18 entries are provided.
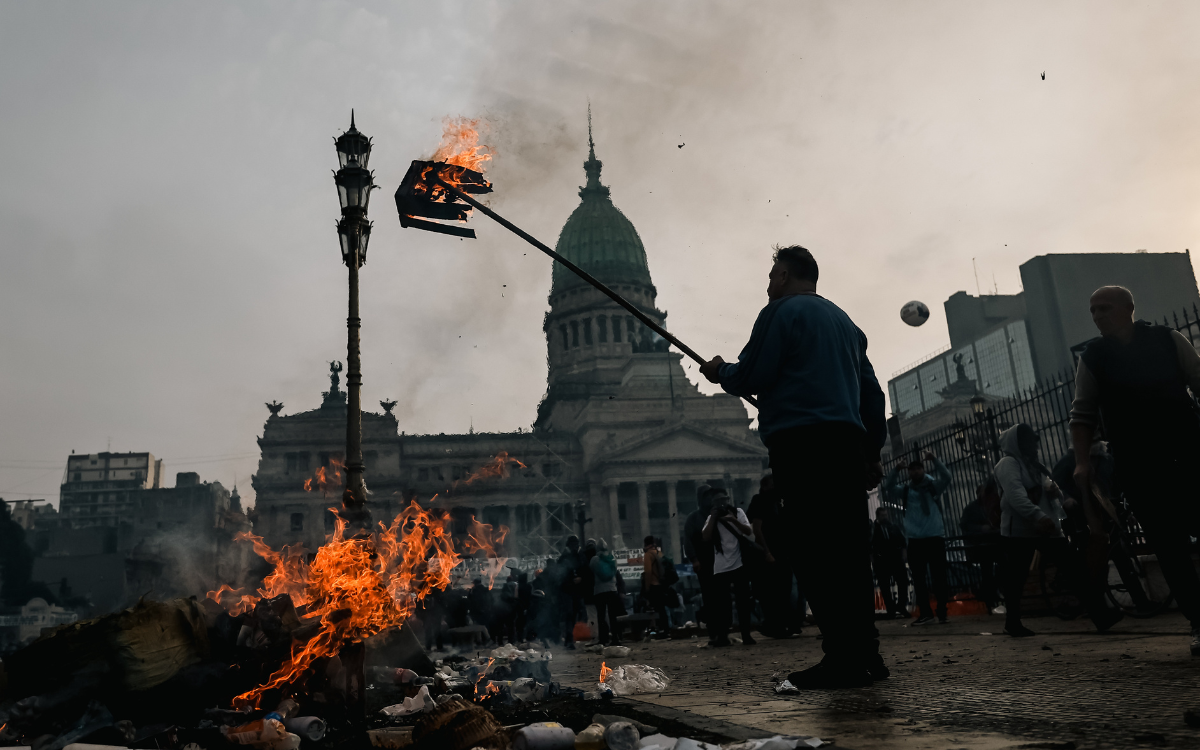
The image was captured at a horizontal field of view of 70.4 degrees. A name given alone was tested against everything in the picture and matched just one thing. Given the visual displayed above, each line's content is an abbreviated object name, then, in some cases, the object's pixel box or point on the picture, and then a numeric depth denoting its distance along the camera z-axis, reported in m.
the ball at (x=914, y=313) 24.98
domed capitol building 59.34
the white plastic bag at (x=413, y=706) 4.46
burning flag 6.17
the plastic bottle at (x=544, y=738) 3.10
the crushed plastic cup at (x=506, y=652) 6.00
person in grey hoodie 6.82
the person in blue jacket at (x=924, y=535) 9.84
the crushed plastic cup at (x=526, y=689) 4.85
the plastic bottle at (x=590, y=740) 3.01
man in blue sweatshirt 3.92
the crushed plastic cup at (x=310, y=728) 4.09
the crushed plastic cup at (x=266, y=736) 3.84
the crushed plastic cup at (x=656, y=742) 2.85
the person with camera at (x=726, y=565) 9.08
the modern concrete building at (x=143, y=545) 25.95
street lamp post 8.27
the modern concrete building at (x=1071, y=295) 53.62
